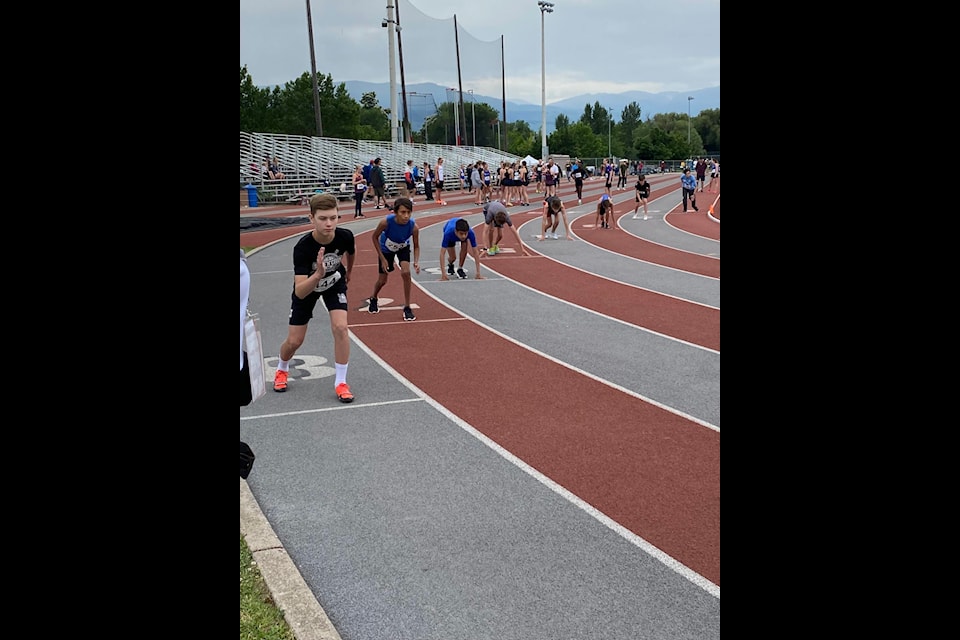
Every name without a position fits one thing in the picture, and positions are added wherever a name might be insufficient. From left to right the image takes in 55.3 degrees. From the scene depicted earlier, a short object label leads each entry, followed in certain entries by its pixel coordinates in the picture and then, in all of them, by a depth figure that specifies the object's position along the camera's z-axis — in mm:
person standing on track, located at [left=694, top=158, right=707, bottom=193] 48712
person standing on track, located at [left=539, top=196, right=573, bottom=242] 22969
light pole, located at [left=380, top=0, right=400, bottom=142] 47500
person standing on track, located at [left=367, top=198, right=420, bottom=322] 11875
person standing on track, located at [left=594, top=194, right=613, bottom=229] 27125
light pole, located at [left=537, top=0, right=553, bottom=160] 68812
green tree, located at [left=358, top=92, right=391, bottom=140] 158888
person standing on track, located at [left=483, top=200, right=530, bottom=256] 18156
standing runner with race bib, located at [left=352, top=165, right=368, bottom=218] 29875
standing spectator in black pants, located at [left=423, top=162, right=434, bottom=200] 39906
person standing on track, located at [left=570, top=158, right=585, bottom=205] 35281
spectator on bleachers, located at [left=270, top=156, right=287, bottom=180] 36878
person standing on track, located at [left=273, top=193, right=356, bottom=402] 7637
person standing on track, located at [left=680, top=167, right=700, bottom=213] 36062
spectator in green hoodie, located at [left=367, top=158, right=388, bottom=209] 31264
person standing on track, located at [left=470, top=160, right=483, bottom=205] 37594
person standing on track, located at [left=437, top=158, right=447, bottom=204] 36906
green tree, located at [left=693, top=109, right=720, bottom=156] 138700
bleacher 37269
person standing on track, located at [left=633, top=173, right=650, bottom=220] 32406
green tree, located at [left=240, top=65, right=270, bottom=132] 96375
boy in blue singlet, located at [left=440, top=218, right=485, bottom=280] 15164
